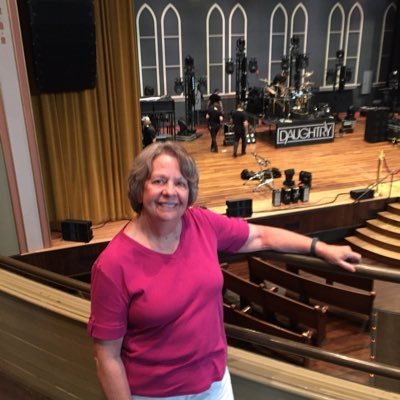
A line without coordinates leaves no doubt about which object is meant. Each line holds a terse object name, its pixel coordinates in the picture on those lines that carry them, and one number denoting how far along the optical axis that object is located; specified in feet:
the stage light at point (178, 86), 37.27
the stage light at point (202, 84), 37.69
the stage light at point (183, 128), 36.42
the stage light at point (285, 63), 38.27
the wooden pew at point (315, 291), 14.92
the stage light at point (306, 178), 24.21
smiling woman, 4.01
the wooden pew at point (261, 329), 12.48
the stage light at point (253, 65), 39.41
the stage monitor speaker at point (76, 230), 19.67
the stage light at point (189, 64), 35.04
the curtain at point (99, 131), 19.15
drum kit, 36.01
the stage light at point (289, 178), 24.71
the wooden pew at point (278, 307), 13.65
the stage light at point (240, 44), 36.76
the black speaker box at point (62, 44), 17.37
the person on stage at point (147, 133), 26.35
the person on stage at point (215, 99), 32.81
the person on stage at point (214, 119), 32.04
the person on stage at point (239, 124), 30.48
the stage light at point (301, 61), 38.13
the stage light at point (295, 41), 38.34
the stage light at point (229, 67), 38.34
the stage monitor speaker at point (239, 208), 21.63
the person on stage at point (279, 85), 36.22
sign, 34.45
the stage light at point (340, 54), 40.52
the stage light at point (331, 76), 41.65
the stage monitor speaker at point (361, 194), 23.81
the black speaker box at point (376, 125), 34.65
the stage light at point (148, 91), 36.63
